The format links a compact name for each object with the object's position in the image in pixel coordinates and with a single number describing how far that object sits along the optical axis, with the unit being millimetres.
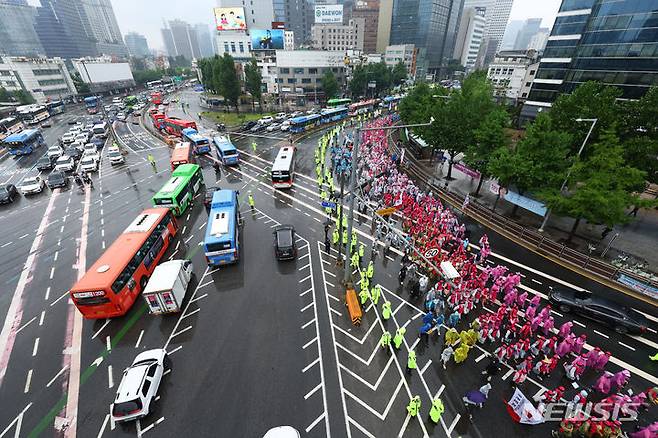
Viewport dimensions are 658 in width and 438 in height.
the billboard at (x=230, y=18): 113562
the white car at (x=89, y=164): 40094
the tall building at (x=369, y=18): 164500
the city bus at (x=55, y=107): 82994
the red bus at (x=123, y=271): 15680
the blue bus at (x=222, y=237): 20344
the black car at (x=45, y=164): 41062
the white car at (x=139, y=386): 11938
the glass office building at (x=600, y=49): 39719
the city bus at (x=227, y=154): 40969
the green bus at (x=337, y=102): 82438
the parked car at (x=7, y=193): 31234
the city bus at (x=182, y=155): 35375
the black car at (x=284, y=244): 21766
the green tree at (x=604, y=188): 19562
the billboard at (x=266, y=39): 108244
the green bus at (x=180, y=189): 26344
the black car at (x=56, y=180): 35312
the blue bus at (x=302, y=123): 59719
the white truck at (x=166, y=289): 16438
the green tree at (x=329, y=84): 86456
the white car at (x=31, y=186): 33188
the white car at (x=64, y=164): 39594
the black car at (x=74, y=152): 44844
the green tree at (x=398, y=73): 109531
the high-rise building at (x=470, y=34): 188500
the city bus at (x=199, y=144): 46469
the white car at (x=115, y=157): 43062
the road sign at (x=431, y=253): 20859
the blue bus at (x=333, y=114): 68938
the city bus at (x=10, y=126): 57794
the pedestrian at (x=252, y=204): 29062
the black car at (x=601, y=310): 16047
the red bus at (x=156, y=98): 95750
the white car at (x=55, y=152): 44094
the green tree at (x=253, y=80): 73375
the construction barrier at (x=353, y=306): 16859
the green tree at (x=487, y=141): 28312
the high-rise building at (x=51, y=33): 184750
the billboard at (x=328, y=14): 124812
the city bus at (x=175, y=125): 54500
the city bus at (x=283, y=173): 33938
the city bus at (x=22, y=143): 46159
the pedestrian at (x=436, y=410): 11852
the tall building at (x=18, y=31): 169375
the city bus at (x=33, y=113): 70938
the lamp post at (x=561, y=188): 22016
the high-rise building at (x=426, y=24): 145750
